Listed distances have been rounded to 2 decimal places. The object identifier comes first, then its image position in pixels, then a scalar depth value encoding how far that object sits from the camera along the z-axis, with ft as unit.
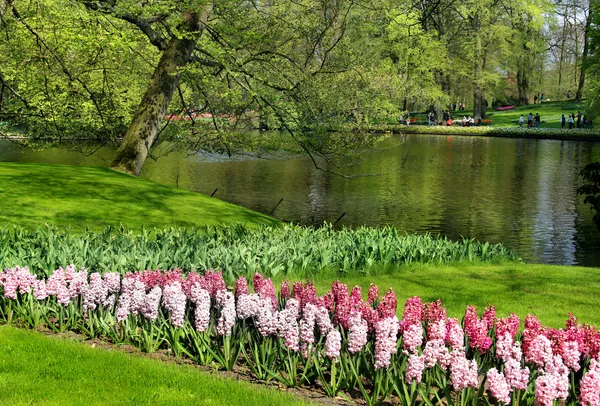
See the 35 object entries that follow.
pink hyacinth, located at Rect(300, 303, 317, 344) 16.63
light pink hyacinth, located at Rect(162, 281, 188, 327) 18.22
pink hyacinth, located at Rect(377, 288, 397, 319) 17.43
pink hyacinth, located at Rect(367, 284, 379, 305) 19.53
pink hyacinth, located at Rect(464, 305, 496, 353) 16.05
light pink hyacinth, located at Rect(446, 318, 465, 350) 15.30
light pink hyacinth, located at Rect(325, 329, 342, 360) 15.65
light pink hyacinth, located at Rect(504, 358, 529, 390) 13.97
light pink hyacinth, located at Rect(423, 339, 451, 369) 14.98
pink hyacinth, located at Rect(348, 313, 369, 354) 15.84
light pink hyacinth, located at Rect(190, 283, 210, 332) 17.93
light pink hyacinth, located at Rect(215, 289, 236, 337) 17.48
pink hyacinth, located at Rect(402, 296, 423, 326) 16.50
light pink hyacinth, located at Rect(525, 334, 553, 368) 14.76
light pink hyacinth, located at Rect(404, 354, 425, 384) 14.53
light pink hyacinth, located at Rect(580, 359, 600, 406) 13.15
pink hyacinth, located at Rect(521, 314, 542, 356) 15.60
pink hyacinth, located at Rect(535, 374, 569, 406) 13.17
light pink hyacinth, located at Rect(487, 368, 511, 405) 13.42
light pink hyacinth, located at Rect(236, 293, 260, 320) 17.84
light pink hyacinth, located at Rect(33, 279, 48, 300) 20.66
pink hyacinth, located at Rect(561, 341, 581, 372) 15.08
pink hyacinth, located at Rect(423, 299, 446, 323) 17.10
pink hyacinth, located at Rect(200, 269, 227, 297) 19.98
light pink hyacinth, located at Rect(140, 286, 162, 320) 18.85
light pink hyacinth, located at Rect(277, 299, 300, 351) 16.53
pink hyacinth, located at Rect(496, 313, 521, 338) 16.15
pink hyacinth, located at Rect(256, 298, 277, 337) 17.21
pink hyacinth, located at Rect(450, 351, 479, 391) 14.12
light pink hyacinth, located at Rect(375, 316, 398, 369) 15.12
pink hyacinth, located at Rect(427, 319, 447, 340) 15.60
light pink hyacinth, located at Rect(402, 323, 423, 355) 15.28
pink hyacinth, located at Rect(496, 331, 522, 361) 15.02
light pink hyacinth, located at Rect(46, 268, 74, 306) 20.31
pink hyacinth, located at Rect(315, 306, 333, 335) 17.13
